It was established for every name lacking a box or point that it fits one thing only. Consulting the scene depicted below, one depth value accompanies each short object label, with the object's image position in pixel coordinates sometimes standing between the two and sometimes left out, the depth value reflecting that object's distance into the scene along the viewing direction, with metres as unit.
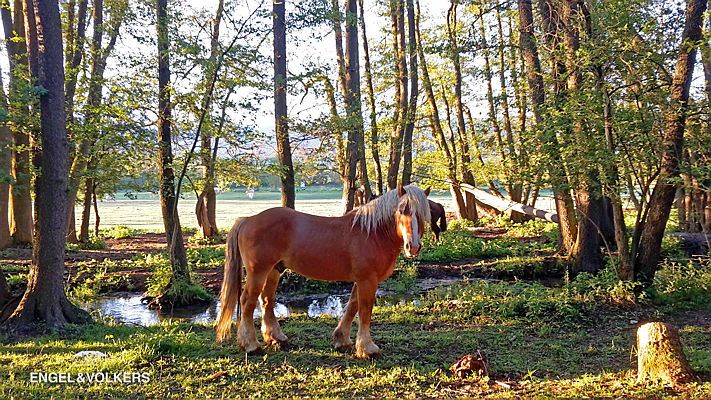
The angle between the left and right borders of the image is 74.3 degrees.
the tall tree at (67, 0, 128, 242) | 11.97
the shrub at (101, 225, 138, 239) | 20.35
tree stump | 4.12
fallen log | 16.18
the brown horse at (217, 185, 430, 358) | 5.17
